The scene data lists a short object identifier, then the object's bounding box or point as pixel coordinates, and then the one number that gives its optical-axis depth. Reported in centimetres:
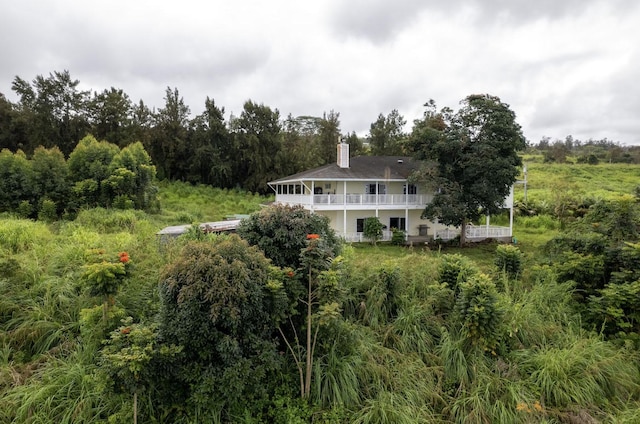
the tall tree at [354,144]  3796
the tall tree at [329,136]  3734
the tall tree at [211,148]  3077
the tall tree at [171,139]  3116
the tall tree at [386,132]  3762
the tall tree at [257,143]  3133
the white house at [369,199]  1883
